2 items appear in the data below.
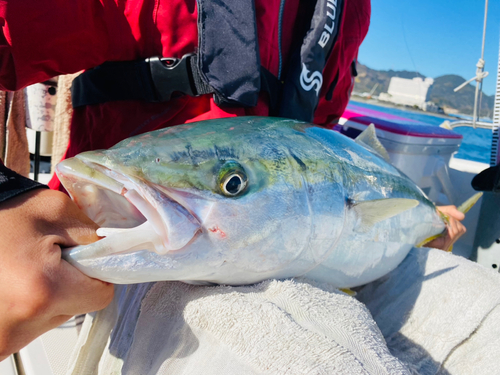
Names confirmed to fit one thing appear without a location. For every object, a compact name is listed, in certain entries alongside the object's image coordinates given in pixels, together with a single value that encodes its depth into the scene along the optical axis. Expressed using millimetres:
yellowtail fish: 270
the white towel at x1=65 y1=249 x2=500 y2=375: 273
